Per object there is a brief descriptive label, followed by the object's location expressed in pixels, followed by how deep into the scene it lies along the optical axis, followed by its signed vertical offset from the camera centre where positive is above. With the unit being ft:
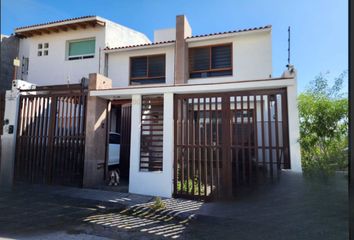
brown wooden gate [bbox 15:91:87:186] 31.22 +1.31
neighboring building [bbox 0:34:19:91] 51.10 +18.07
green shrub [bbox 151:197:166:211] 23.24 -5.00
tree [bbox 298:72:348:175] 20.03 +2.13
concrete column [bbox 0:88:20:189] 33.22 +1.07
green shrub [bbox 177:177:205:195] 26.40 -3.70
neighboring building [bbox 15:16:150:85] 48.52 +20.06
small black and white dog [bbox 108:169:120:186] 31.40 -3.49
